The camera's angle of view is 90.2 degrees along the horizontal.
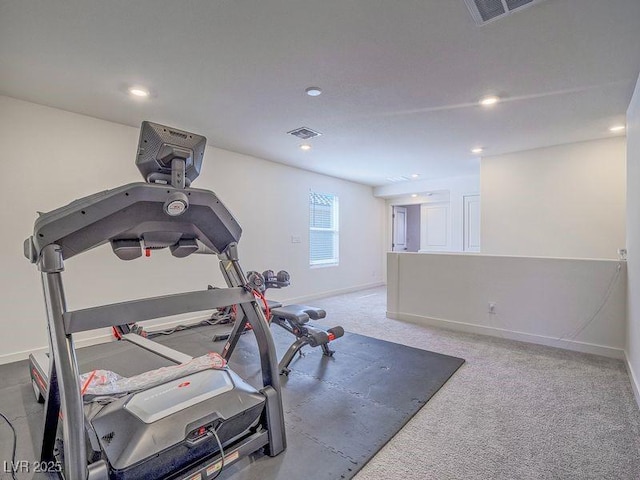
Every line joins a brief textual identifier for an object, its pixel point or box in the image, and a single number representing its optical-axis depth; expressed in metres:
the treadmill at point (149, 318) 1.18
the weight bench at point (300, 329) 2.80
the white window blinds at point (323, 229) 6.01
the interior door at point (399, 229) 7.97
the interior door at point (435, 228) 6.71
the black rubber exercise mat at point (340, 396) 1.66
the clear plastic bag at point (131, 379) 1.72
